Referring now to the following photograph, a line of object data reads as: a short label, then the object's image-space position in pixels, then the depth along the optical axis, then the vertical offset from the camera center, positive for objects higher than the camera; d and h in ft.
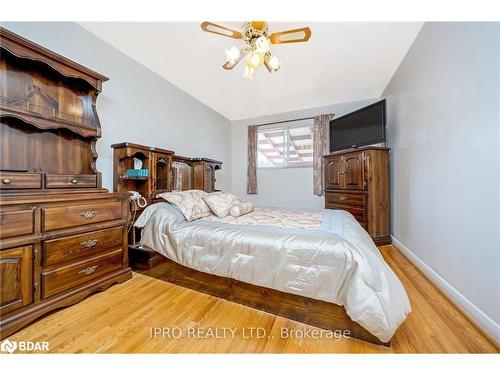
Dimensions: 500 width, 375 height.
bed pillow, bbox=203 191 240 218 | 6.81 -0.56
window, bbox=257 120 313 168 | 13.70 +3.10
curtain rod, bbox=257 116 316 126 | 13.26 +4.75
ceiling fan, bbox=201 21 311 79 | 5.43 +4.42
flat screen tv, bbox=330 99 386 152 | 9.23 +3.13
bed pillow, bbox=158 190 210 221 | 6.27 -0.56
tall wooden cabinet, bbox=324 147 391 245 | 9.14 -0.11
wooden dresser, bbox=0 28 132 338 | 3.91 -0.20
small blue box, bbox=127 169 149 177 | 7.14 +0.53
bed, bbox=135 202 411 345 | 3.48 -1.75
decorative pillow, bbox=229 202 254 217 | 6.77 -0.80
